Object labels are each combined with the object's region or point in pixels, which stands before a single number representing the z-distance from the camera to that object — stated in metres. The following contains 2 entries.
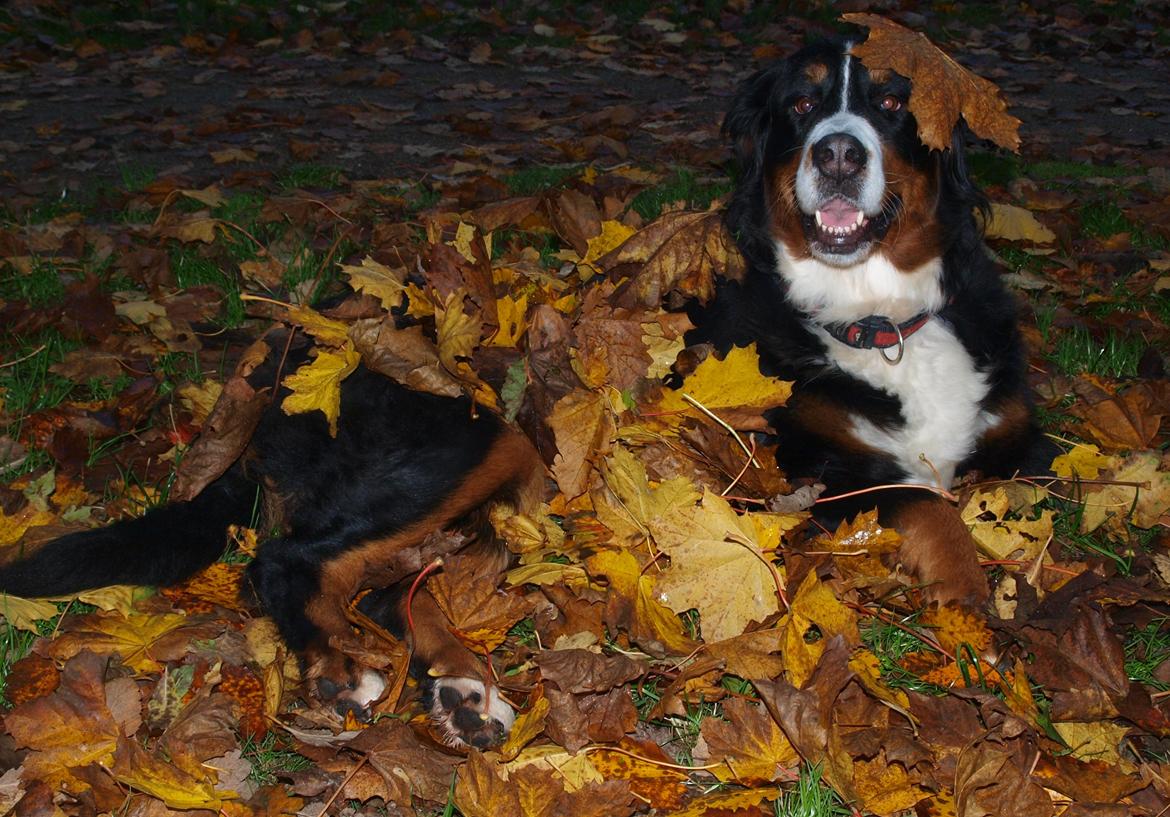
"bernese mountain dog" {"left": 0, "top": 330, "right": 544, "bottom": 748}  3.06
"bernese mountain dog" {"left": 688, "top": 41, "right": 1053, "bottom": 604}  3.63
